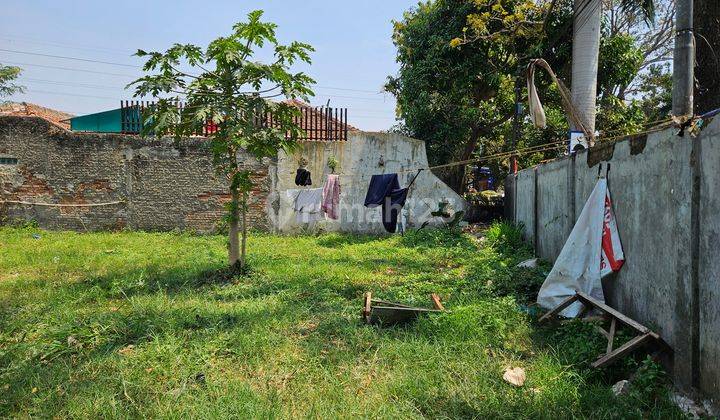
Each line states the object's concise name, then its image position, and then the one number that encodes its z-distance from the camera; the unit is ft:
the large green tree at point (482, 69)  33.24
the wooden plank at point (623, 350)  9.03
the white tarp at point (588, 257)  12.35
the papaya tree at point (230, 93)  17.12
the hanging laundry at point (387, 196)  31.14
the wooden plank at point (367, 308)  13.17
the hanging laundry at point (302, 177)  33.42
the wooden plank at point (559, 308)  12.33
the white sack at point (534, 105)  23.79
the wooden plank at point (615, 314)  9.38
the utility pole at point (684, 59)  13.34
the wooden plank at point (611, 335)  9.59
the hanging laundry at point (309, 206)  33.01
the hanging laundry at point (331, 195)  32.35
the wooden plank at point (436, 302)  13.78
